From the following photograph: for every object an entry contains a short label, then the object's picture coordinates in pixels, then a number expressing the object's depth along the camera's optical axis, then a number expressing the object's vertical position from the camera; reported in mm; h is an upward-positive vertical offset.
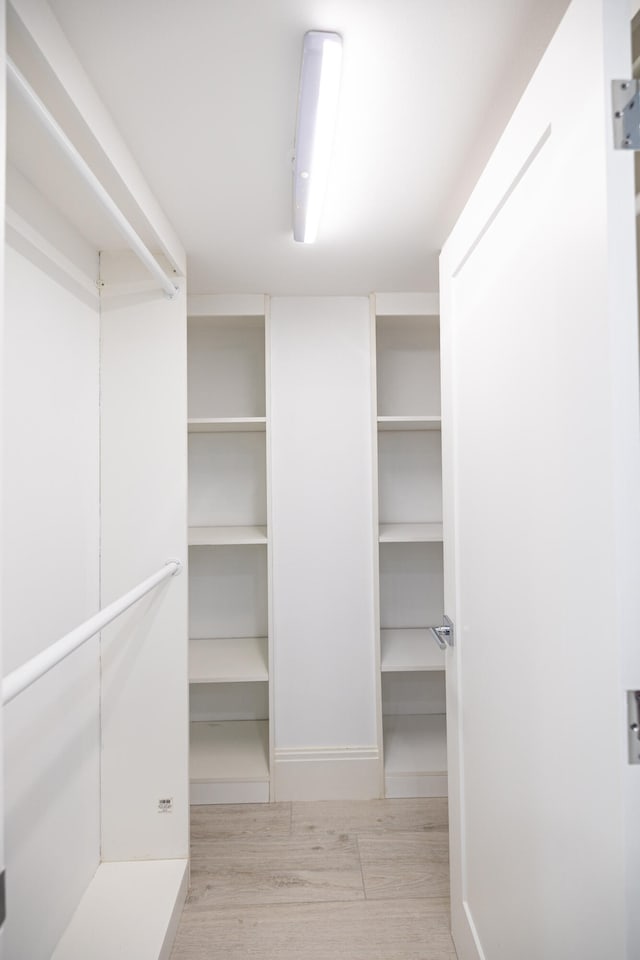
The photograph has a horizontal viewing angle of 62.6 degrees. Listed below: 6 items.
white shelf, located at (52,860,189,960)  1472 -1263
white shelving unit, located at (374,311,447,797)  2852 -59
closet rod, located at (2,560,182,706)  875 -301
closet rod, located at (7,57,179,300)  869 +675
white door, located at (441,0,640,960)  699 -46
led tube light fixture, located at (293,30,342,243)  997 +830
